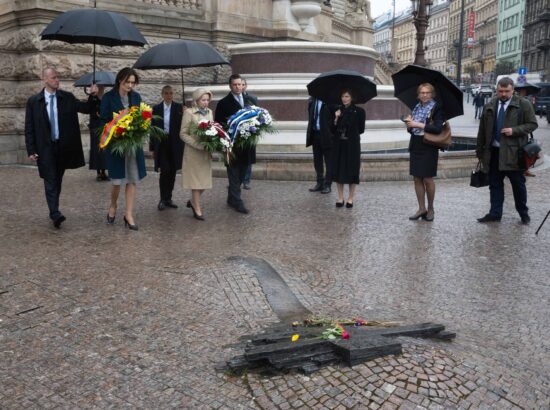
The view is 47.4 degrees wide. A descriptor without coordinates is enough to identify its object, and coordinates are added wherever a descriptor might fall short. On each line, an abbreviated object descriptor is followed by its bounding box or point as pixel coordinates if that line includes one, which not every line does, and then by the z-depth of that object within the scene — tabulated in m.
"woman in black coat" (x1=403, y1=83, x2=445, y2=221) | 8.56
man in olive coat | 8.38
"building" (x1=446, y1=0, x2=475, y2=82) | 140.94
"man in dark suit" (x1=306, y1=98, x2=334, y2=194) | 10.91
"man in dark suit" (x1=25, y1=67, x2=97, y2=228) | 7.77
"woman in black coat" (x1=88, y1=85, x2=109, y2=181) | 11.32
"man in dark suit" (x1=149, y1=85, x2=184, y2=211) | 9.28
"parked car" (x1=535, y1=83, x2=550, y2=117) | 46.41
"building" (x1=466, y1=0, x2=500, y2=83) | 129.00
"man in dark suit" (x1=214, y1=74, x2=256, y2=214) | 9.39
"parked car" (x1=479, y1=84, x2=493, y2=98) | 51.62
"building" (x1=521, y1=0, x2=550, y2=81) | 96.75
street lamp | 23.98
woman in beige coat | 8.67
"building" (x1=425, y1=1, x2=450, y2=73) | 153.88
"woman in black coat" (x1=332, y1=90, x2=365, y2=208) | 9.63
